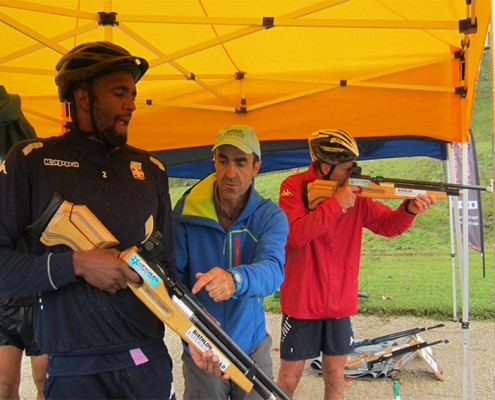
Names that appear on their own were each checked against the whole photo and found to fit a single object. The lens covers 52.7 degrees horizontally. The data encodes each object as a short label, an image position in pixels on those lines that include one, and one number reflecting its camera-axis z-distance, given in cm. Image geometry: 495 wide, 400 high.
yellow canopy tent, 359
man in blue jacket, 265
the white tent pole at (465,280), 443
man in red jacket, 376
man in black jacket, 191
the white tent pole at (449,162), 516
